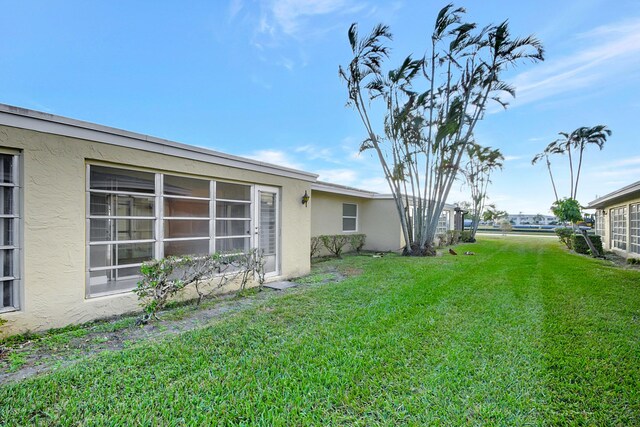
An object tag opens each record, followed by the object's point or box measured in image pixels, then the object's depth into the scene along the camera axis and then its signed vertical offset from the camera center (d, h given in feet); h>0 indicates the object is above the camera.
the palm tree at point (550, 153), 59.88 +14.87
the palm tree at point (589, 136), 51.39 +15.34
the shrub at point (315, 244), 38.08 -3.03
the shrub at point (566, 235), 59.11 -3.10
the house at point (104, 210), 13.04 +0.74
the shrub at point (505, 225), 110.92 -1.89
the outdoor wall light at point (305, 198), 28.37 +2.26
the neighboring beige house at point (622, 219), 40.22 +0.20
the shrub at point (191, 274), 15.58 -3.43
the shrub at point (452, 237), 64.18 -3.70
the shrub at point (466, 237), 73.73 -4.22
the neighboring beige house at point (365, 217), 44.06 +0.67
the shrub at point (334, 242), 39.63 -3.02
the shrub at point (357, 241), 45.98 -3.30
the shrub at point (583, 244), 45.97 -3.89
